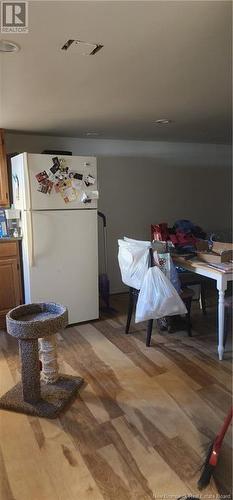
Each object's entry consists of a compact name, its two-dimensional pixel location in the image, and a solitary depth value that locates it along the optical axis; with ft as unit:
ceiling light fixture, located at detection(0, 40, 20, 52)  4.68
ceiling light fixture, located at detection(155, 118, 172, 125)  10.10
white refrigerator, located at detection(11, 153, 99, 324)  9.92
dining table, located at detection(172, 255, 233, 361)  7.99
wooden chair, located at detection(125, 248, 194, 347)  9.34
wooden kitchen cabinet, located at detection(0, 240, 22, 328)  10.62
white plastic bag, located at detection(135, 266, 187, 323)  8.61
